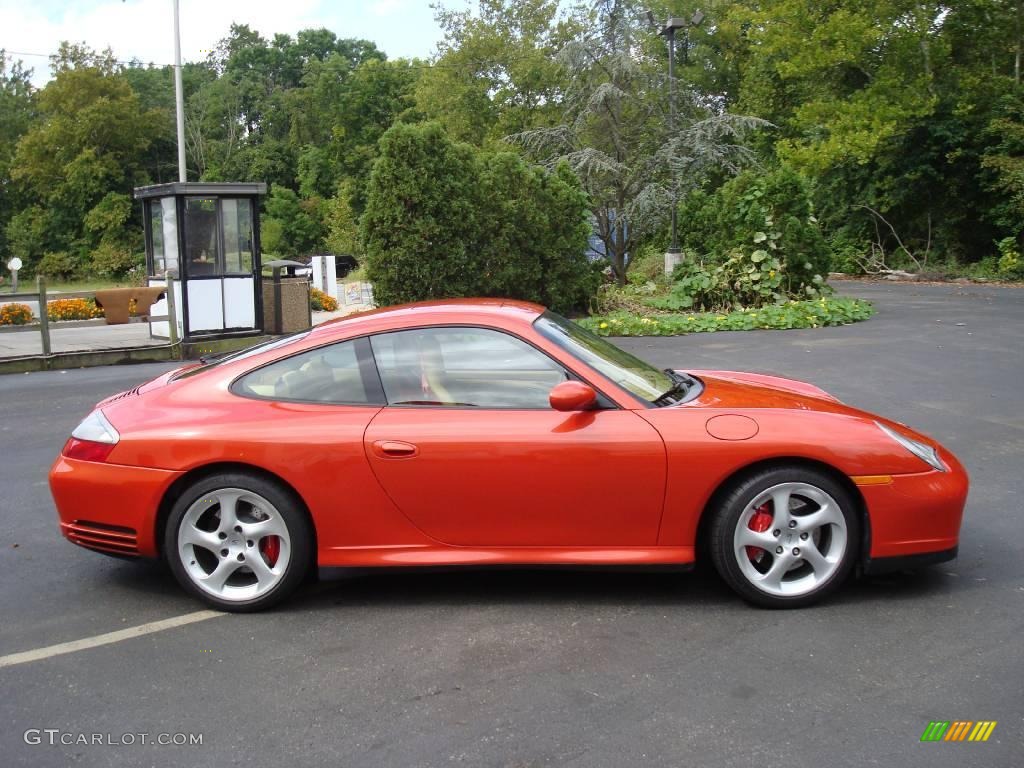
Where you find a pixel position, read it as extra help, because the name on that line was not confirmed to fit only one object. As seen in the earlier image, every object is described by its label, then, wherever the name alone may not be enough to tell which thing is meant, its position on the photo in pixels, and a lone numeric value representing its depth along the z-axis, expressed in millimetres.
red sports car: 4254
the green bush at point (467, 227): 16719
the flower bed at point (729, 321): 16031
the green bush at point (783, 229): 18891
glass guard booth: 16578
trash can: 17859
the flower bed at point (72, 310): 23203
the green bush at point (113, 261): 58719
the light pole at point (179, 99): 32438
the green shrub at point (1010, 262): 31547
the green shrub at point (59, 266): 61156
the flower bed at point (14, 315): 17516
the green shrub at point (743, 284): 18688
